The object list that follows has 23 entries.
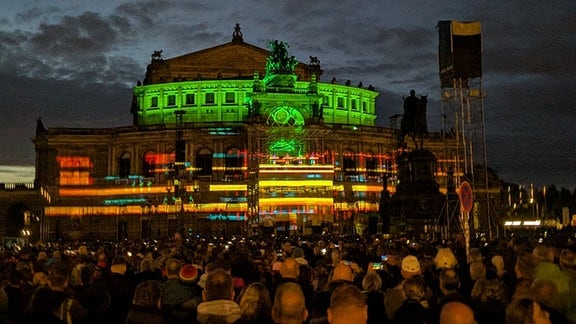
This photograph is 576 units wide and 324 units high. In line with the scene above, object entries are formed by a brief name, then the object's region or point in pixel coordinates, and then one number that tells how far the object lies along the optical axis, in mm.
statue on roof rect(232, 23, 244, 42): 115688
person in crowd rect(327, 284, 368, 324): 7223
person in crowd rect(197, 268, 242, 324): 8711
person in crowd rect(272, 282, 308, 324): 7809
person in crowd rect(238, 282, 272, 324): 8719
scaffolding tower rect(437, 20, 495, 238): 40906
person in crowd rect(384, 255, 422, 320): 10492
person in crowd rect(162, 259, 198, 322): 10797
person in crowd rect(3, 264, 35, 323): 11617
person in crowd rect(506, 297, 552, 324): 7027
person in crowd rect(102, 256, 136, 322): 12282
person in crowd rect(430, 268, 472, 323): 10438
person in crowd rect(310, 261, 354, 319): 9500
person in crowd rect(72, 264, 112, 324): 10704
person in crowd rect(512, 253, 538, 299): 11710
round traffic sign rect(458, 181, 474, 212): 24172
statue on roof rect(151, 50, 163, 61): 115438
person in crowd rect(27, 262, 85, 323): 9266
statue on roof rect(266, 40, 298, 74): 98312
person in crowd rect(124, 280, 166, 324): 8855
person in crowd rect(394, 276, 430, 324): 8570
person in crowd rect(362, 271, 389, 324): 10656
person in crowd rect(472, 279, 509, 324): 9414
